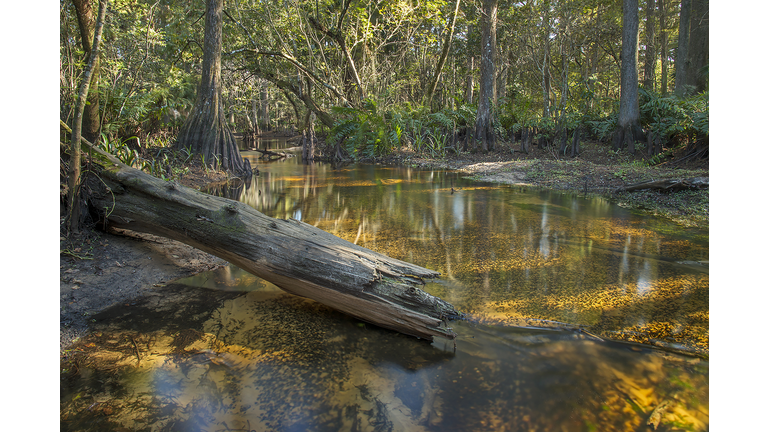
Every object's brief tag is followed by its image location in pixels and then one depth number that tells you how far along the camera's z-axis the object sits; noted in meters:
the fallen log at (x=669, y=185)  7.25
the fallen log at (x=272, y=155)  17.39
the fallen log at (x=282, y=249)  3.02
